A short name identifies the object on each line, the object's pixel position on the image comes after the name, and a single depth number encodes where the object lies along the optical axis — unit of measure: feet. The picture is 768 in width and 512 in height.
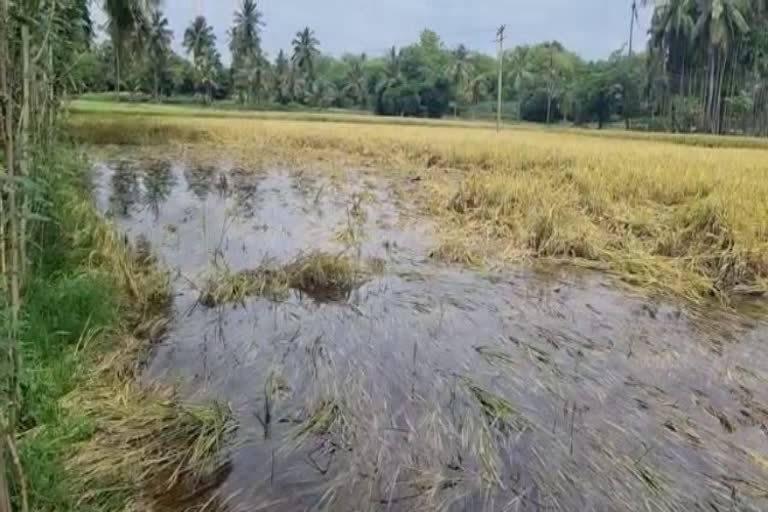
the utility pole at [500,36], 119.03
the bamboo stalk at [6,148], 5.08
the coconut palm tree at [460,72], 209.15
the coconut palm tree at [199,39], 200.03
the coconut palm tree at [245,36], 200.23
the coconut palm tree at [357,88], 217.36
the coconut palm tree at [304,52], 224.12
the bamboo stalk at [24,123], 8.84
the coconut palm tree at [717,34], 119.55
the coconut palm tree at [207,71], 188.65
